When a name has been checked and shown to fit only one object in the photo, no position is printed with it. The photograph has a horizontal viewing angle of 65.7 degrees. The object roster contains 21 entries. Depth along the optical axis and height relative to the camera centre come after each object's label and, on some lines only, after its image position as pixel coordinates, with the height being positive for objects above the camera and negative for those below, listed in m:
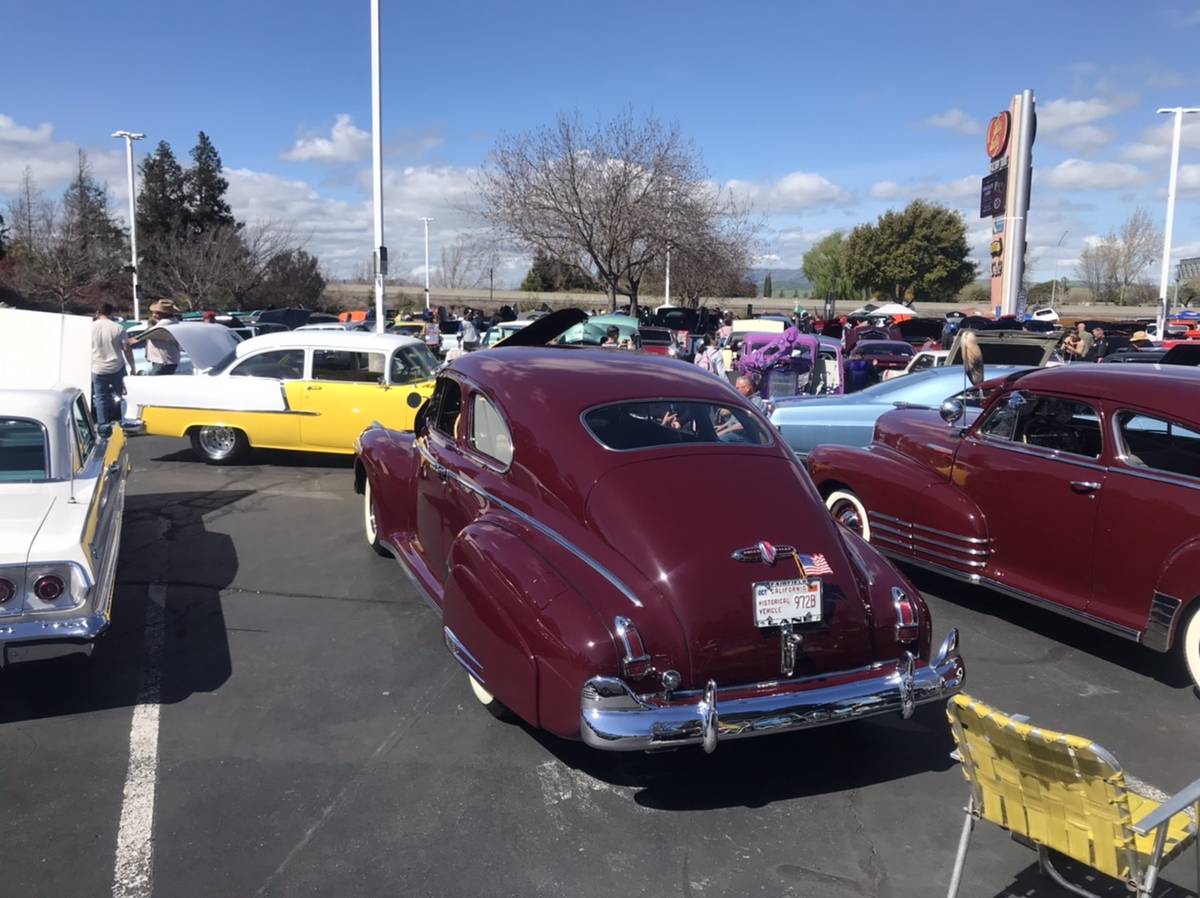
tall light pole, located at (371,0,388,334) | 18.45 +3.24
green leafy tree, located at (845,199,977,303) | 60.28 +4.63
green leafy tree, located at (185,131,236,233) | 52.34 +6.90
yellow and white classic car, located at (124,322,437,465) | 10.31 -0.91
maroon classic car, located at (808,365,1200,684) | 4.76 -1.00
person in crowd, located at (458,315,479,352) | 22.66 -0.47
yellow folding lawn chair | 2.50 -1.35
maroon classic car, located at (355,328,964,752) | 3.54 -1.08
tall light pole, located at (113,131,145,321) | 32.67 +5.31
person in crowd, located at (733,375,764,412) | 9.30 -0.65
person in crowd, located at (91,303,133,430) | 10.41 -0.63
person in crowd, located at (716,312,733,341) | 17.73 -0.20
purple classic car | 11.52 -0.56
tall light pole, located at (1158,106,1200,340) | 26.03 +3.15
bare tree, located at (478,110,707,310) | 27.44 +3.45
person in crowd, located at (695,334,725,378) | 13.71 -0.58
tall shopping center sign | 26.70 +3.94
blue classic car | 9.32 -0.89
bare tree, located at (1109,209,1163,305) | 61.25 +5.08
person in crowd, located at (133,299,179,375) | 12.48 -0.51
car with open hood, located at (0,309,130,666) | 4.13 -1.01
